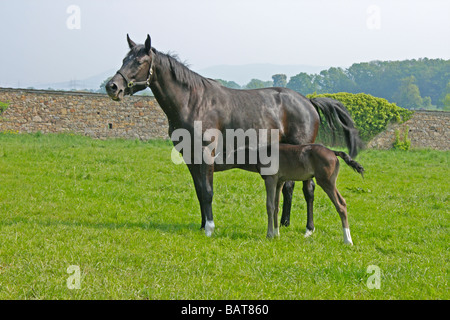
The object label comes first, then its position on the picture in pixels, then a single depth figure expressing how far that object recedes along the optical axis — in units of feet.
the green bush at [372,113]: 87.51
